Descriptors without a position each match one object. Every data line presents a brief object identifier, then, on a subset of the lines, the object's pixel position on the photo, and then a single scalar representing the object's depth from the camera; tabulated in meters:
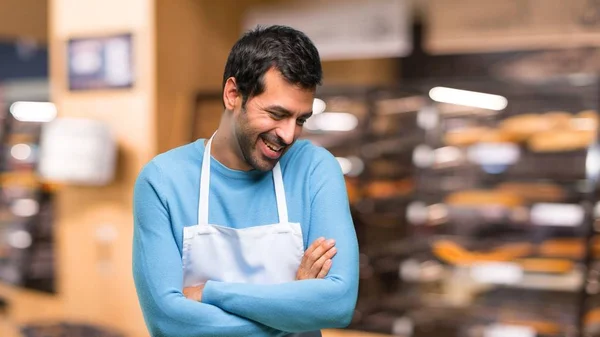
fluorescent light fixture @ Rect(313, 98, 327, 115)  5.06
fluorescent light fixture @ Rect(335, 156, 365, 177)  5.06
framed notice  4.37
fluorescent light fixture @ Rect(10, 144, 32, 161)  6.58
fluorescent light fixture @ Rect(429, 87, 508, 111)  4.67
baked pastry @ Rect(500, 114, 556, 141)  4.46
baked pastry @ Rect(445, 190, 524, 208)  4.49
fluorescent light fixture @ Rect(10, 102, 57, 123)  6.55
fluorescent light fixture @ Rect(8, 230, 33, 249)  6.21
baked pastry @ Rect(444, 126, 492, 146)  4.63
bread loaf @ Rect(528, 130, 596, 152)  4.29
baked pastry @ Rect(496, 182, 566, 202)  4.35
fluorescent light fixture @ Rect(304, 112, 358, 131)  5.26
